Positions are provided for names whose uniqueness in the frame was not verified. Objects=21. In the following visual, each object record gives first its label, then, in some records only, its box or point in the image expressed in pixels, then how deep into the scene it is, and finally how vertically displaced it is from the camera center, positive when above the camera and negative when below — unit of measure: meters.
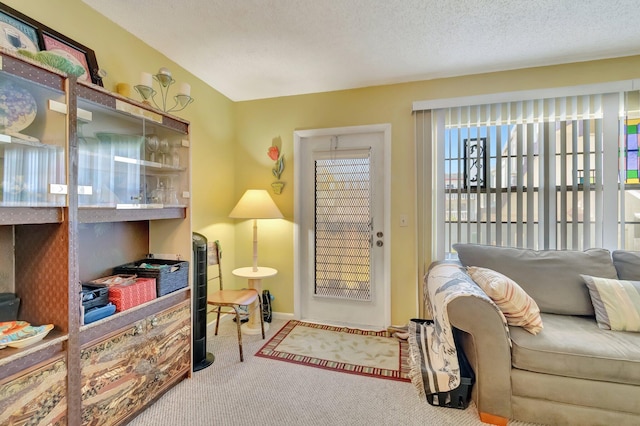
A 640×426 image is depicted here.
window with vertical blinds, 2.30 +0.34
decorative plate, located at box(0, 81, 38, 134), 1.17 +0.45
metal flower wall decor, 3.05 +0.50
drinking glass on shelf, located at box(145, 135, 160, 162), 1.87 +0.45
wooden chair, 2.28 -0.71
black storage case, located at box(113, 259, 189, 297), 1.80 -0.38
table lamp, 2.66 +0.03
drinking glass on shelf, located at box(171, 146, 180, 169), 2.04 +0.40
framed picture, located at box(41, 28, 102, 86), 1.49 +0.91
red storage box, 1.56 -0.46
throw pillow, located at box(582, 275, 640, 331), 1.71 -0.57
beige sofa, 1.49 -0.86
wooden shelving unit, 1.17 -0.10
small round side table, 2.71 -0.87
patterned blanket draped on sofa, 1.71 -0.83
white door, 2.86 -0.14
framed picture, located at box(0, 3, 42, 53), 1.33 +0.88
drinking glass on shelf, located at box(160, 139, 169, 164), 1.98 +0.45
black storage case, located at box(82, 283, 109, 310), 1.43 -0.43
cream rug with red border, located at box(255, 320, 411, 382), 2.08 -1.17
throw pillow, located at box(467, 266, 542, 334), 1.67 -0.55
